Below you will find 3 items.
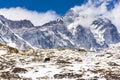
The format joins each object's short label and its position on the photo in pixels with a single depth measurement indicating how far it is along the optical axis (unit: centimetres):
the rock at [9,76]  12925
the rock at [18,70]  14702
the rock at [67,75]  13836
